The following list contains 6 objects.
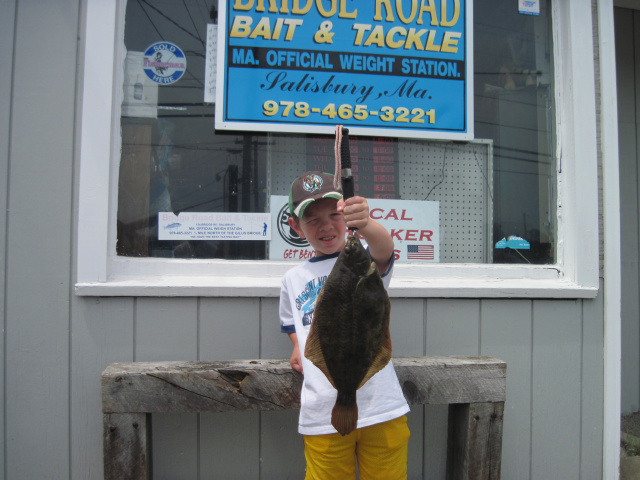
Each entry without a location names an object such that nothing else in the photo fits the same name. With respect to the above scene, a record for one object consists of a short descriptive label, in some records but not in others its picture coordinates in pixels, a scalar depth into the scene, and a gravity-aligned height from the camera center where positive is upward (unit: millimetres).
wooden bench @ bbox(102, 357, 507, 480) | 2012 -715
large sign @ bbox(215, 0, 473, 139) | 2578 +1258
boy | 1651 -596
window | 2381 +576
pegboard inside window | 2682 +577
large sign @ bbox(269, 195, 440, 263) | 2596 +184
